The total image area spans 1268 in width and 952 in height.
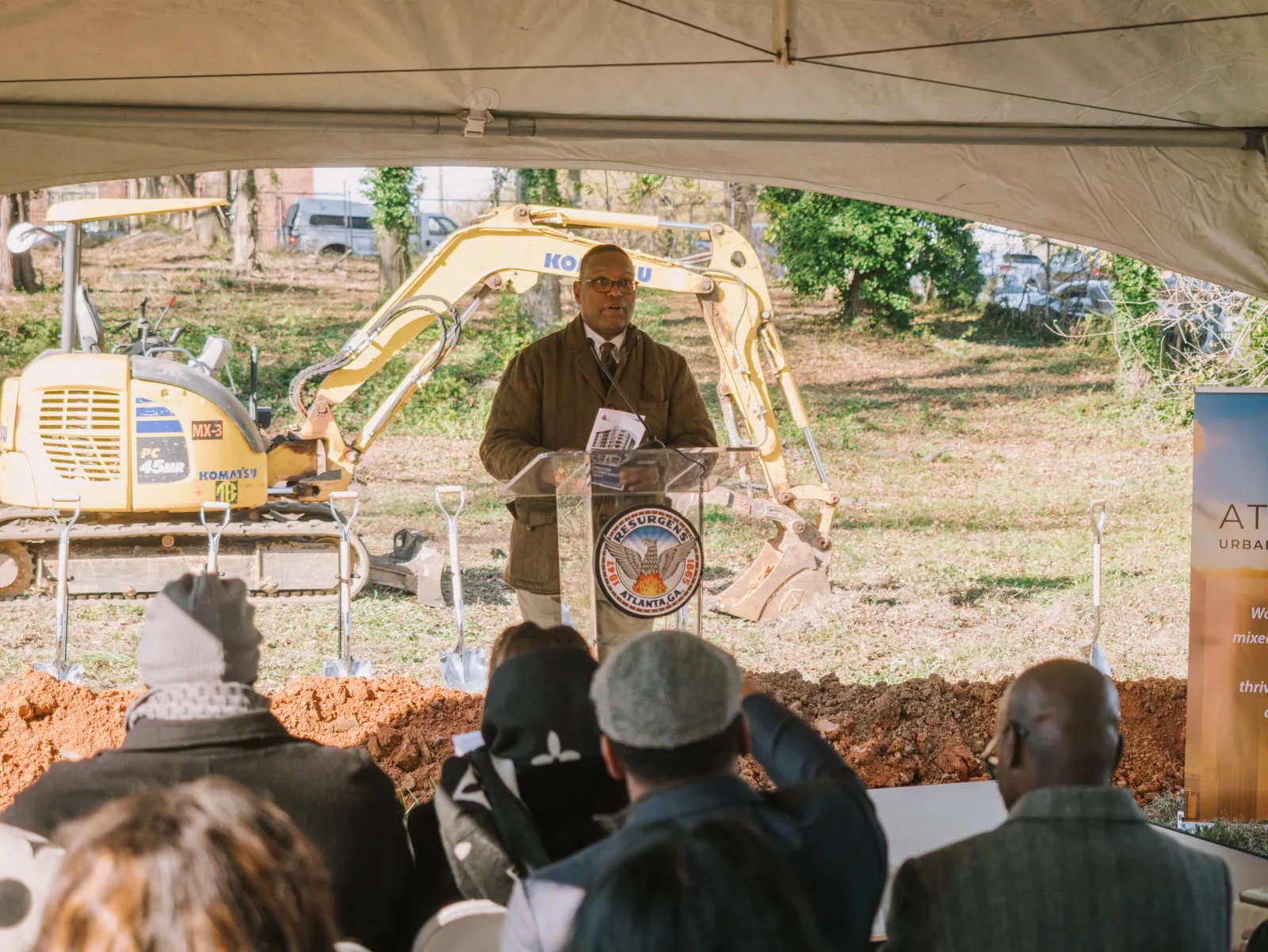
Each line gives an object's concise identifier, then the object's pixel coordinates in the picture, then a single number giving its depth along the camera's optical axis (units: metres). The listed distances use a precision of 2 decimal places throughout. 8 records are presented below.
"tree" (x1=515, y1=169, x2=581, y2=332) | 19.09
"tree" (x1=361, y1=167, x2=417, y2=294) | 19.75
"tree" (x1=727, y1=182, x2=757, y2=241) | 22.67
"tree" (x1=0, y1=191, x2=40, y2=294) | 19.03
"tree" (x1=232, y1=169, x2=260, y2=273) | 21.92
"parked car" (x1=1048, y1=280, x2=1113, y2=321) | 21.95
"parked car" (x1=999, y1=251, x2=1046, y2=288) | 22.78
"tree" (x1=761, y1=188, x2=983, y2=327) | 20.20
